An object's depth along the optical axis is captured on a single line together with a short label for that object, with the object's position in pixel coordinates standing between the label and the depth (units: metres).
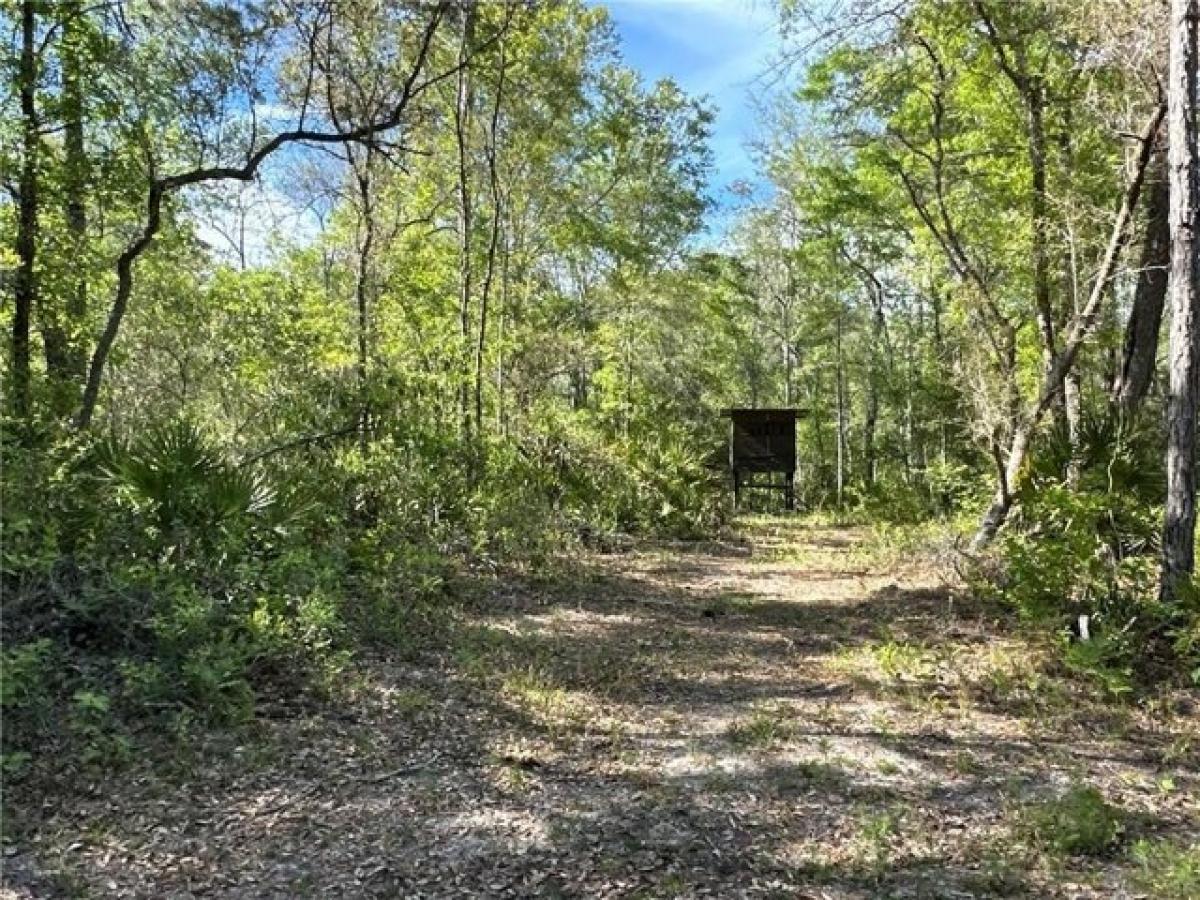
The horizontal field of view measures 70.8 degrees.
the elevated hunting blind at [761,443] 17.11
